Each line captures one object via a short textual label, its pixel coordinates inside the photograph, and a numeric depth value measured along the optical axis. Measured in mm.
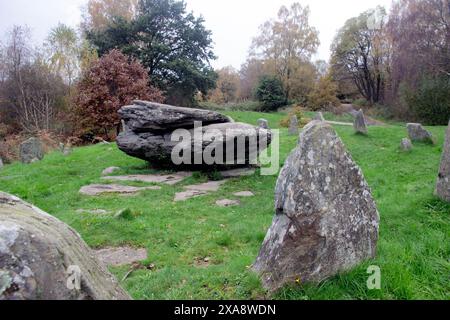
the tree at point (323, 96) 34031
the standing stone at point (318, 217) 3506
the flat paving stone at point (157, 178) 9836
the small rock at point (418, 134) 12218
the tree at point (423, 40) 22125
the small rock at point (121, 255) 4875
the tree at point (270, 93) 34469
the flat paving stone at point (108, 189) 8617
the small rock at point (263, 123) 16400
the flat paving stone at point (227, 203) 7617
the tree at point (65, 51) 27677
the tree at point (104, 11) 34875
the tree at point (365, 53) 36250
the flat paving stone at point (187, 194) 8128
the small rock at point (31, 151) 14266
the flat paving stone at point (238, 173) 10344
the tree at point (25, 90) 24312
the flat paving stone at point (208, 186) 9000
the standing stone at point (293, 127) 17484
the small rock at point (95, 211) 6810
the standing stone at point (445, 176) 5613
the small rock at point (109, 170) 10914
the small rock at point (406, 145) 11273
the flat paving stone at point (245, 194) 8445
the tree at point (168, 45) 26641
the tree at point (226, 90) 44875
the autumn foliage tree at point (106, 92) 18666
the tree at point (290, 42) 36625
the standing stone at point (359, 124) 15320
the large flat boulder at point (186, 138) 10250
